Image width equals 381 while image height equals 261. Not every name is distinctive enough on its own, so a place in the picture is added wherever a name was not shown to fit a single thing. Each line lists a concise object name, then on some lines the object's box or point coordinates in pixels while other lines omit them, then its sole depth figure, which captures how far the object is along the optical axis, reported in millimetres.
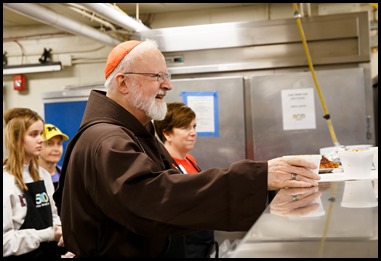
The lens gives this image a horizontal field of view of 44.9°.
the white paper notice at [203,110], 3607
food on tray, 1562
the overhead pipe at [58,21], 3350
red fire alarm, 5613
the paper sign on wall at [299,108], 3453
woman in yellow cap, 3224
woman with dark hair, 2844
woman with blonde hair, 2318
